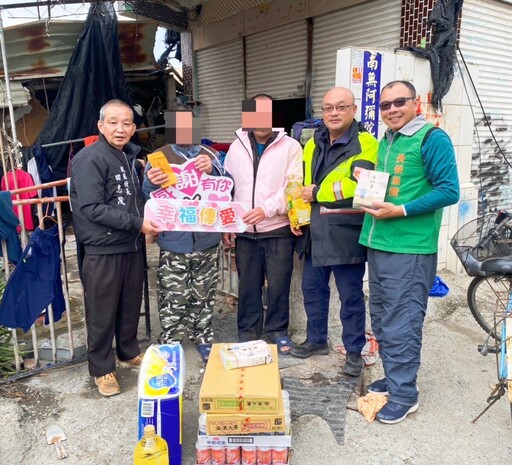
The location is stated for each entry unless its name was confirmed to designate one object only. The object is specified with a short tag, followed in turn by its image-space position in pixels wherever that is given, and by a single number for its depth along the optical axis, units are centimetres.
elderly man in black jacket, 300
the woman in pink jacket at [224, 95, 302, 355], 344
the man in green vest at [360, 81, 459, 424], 262
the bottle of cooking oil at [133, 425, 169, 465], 221
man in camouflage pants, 333
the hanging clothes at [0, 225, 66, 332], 314
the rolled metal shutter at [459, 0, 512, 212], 554
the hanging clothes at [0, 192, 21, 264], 308
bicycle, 269
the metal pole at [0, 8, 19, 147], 414
